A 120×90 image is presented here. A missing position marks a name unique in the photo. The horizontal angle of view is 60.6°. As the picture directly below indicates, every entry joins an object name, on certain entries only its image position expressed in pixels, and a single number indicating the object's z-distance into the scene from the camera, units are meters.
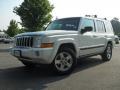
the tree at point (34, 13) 12.39
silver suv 2.91
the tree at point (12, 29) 31.57
